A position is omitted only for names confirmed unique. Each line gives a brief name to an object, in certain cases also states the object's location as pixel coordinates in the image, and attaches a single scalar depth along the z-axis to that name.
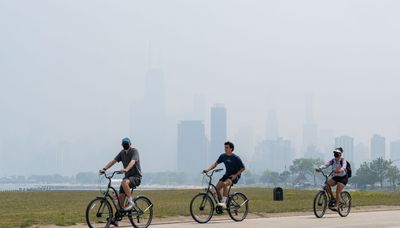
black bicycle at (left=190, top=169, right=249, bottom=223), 17.34
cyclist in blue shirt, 17.78
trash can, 30.71
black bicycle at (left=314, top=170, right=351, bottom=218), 19.53
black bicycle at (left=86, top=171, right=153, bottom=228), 14.84
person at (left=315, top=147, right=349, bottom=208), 19.91
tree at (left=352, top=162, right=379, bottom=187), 192.00
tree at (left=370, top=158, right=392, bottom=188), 190.79
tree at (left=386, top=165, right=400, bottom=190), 187.00
